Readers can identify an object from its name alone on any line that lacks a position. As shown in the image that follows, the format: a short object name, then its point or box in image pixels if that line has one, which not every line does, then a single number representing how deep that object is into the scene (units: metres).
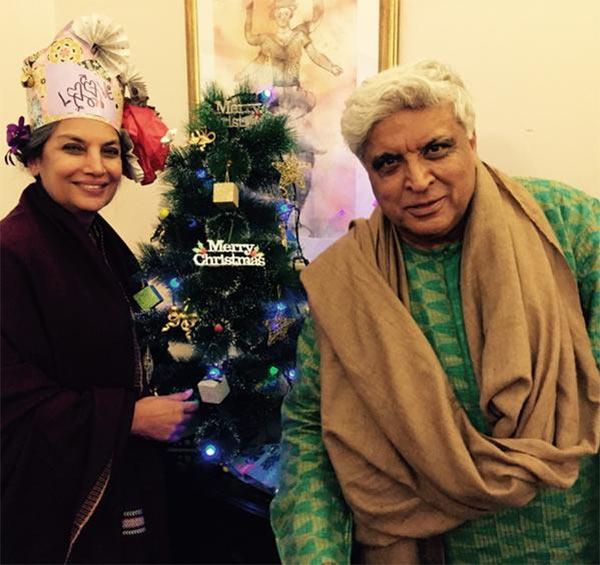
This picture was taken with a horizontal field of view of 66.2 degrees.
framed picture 1.52
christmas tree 1.25
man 0.89
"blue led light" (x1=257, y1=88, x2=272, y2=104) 1.31
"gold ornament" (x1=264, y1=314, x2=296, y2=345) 1.30
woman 1.07
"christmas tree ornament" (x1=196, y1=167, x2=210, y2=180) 1.27
